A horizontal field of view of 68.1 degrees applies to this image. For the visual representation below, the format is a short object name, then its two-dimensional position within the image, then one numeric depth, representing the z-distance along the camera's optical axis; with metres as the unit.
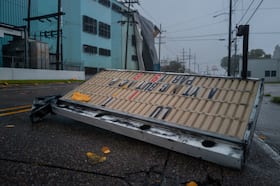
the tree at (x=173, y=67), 63.22
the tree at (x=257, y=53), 83.90
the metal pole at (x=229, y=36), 21.12
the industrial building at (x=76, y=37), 18.84
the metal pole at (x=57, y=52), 20.22
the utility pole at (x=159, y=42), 53.16
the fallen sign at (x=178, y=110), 2.36
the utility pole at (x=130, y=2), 32.62
